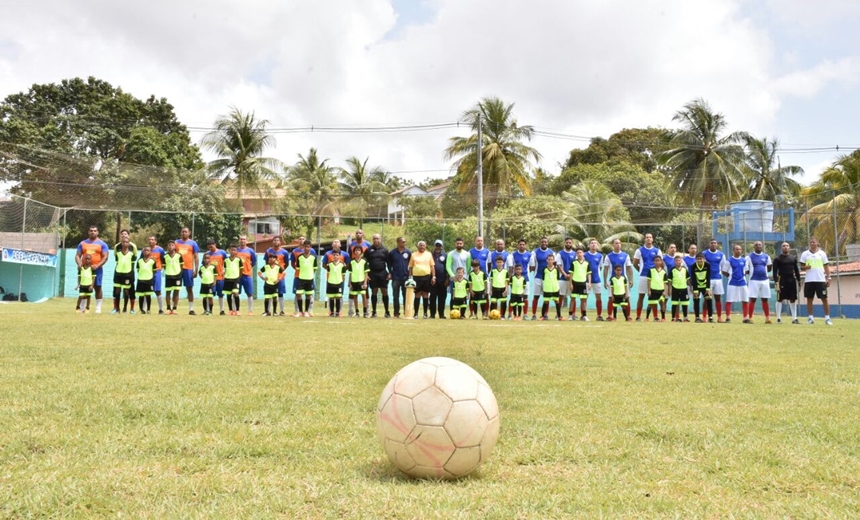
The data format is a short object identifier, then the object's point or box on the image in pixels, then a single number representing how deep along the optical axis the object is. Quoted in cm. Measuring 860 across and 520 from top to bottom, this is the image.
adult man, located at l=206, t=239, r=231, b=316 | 1827
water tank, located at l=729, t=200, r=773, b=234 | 2566
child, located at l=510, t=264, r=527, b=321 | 1897
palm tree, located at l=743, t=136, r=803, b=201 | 4941
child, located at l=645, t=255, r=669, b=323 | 1907
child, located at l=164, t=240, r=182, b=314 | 1762
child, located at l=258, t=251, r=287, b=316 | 1816
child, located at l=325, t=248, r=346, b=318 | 1811
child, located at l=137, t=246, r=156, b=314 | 1739
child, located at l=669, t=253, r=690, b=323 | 1902
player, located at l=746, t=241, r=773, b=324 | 1917
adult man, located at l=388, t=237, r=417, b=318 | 1825
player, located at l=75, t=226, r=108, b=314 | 1705
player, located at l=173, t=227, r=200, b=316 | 1773
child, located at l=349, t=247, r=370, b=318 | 1791
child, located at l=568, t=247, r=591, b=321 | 1895
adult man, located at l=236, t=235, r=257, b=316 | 1858
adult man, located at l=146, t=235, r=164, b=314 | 1745
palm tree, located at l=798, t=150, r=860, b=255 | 2982
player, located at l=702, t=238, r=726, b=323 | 1927
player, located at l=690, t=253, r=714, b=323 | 1897
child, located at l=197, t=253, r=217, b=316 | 1812
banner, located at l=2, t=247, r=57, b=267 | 2488
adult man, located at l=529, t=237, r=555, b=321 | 1909
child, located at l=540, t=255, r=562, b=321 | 1891
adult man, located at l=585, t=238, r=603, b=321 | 1923
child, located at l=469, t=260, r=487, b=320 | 1859
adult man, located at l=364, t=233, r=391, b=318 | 1798
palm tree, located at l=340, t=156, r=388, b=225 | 6322
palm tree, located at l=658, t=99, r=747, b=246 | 4594
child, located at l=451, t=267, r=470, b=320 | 1849
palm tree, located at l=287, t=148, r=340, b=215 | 5843
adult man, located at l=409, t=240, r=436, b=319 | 1803
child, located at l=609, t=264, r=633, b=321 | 1920
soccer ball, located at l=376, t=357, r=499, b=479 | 332
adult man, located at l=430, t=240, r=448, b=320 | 1852
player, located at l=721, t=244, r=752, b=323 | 1911
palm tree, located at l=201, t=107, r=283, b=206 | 4522
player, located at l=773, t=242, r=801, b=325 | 1834
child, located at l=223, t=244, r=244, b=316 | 1820
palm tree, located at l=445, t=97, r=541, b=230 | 4128
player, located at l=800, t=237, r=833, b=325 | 1811
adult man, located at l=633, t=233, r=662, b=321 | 1927
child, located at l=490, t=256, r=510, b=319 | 1870
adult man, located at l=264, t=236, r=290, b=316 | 1833
